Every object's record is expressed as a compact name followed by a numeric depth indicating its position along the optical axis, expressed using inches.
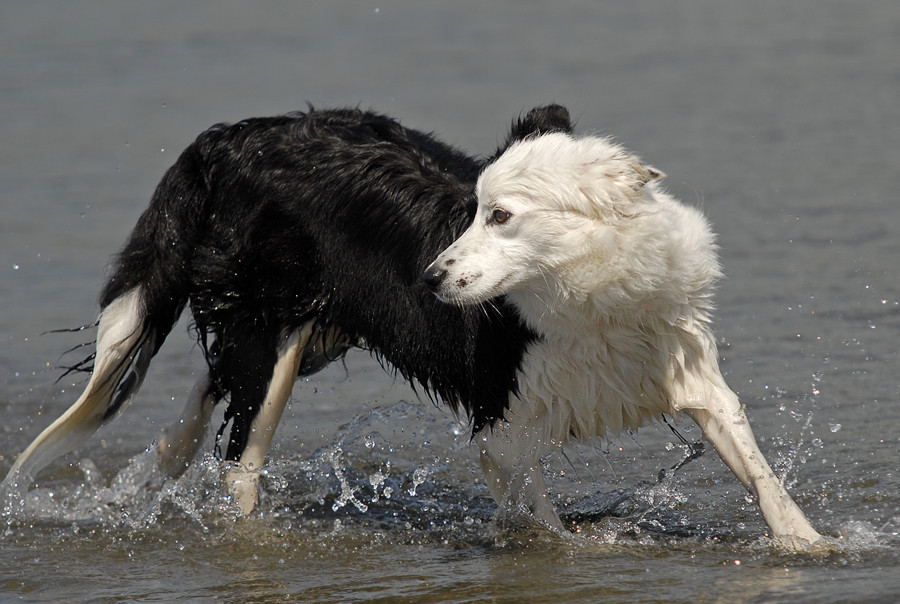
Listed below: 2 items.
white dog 325.1
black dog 376.5
